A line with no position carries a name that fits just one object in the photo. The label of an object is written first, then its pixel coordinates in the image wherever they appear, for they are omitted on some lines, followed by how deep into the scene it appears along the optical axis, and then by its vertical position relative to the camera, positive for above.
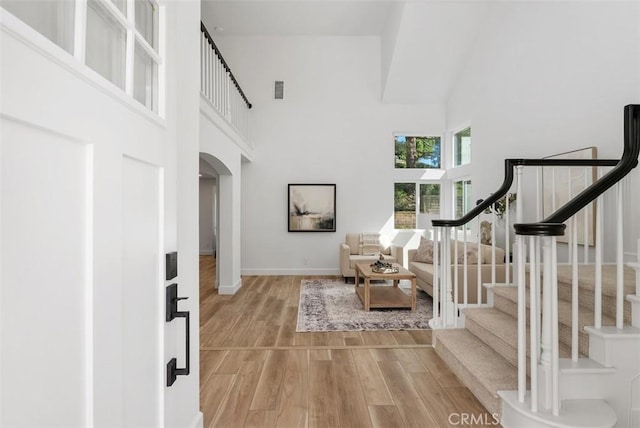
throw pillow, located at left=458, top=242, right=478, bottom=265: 4.45 -0.52
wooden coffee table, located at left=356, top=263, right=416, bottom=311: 4.37 -1.11
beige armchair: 6.31 -0.71
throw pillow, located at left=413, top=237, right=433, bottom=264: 5.58 -0.61
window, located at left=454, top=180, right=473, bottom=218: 6.51 +0.37
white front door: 0.59 -0.07
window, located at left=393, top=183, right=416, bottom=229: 7.29 +0.21
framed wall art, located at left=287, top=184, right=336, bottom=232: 7.18 +0.17
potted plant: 4.67 +0.16
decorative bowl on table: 4.71 -0.73
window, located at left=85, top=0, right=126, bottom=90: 0.87 +0.46
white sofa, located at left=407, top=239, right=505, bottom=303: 4.23 -0.77
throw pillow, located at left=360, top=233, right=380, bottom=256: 6.77 -0.57
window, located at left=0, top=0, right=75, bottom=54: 0.63 +0.40
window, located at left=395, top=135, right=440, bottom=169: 7.35 +1.37
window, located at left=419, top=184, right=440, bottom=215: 7.38 +0.36
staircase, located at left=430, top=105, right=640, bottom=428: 1.76 -0.77
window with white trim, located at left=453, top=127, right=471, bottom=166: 6.43 +1.35
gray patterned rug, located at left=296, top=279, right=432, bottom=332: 3.82 -1.23
